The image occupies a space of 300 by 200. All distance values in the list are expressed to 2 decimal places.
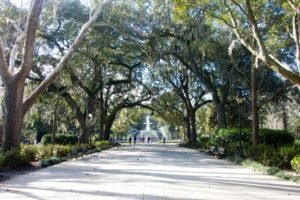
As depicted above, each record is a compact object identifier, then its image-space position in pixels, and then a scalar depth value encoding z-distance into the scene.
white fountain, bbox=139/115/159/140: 98.17
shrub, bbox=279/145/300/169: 13.48
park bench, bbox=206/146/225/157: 20.32
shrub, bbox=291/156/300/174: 10.72
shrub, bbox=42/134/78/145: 33.04
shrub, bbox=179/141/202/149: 33.06
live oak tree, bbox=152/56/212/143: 35.16
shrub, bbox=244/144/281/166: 13.99
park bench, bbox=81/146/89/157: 22.14
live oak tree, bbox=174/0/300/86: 11.79
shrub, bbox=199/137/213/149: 27.10
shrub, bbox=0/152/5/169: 11.38
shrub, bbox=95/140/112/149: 30.78
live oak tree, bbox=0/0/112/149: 14.05
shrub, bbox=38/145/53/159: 16.65
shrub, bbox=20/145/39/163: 13.54
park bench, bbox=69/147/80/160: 18.97
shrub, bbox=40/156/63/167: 14.39
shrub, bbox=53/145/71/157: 18.38
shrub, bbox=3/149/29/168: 12.30
